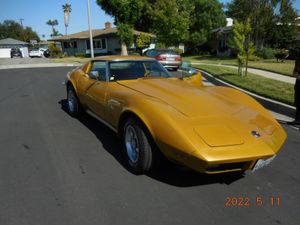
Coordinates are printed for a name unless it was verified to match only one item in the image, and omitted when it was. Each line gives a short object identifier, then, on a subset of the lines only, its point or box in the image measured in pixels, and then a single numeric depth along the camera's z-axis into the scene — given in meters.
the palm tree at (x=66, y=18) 47.97
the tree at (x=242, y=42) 12.25
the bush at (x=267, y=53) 26.92
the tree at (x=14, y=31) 108.00
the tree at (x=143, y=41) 34.03
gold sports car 2.93
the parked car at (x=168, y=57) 17.23
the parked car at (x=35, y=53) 47.03
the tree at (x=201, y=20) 41.19
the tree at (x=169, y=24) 31.20
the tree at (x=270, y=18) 28.48
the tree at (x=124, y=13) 32.12
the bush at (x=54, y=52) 40.86
